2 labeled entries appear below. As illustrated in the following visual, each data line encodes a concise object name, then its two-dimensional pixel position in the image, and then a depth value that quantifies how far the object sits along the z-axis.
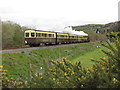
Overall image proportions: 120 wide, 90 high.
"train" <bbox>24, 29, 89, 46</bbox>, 29.06
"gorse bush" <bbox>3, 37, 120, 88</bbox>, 3.05
